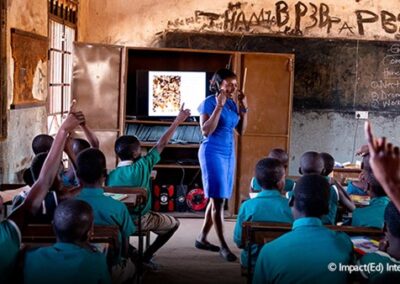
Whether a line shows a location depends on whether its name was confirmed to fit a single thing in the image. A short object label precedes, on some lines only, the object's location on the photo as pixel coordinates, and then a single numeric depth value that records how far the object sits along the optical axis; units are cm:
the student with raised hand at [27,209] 213
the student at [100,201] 298
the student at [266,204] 312
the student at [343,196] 353
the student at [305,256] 215
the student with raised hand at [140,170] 398
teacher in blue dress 470
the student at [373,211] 297
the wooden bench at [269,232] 273
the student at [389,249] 198
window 589
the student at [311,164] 368
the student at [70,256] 208
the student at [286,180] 411
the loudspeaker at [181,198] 646
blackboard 692
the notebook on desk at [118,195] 349
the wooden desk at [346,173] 549
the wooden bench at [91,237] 250
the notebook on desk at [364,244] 243
